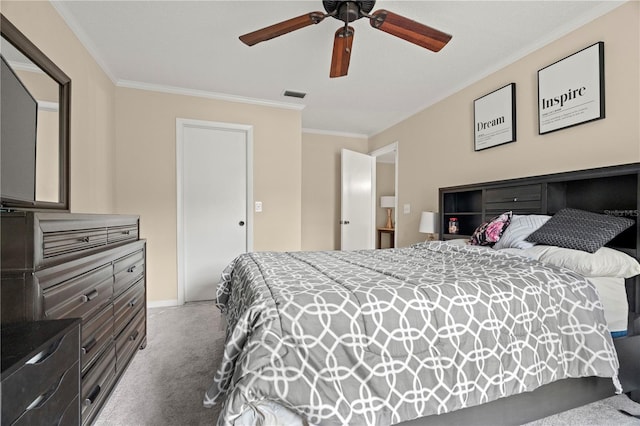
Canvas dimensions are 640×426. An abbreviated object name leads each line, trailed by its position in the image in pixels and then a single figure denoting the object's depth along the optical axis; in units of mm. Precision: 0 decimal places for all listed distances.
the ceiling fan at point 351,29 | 1763
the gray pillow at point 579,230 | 1652
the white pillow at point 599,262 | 1513
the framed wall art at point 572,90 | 2018
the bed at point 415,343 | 926
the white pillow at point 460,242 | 2409
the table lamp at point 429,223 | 3309
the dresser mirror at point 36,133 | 1305
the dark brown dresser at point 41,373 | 695
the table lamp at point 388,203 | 5930
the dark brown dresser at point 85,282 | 935
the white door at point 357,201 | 4859
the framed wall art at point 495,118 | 2638
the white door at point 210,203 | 3471
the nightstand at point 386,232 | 5677
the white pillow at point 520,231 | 2055
